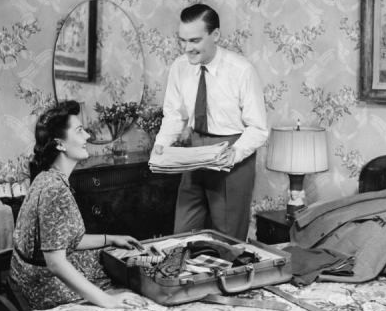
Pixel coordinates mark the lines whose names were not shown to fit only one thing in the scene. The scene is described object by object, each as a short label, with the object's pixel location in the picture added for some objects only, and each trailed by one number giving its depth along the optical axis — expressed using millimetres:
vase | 3864
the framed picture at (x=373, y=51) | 3410
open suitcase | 1926
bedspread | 1914
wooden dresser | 3551
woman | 2041
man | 3109
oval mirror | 3754
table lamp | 3450
